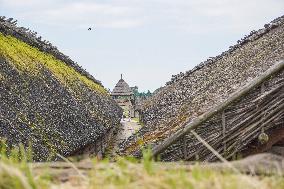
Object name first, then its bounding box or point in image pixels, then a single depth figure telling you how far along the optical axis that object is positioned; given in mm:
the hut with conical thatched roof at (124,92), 117062
